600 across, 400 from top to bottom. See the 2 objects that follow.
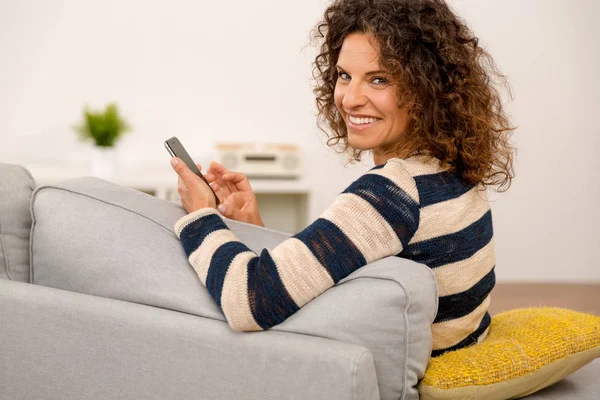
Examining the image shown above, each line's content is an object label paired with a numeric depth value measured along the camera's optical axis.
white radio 3.52
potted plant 3.47
